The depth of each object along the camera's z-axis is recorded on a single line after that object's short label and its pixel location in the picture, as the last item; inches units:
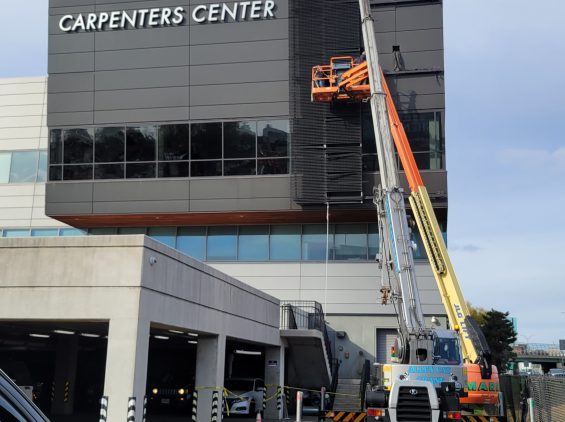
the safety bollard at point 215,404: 781.3
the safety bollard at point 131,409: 557.0
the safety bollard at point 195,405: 784.6
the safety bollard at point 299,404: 872.3
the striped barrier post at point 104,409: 565.9
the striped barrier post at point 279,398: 1140.5
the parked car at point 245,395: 1134.4
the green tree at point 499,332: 2615.7
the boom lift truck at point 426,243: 845.8
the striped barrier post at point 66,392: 1205.7
